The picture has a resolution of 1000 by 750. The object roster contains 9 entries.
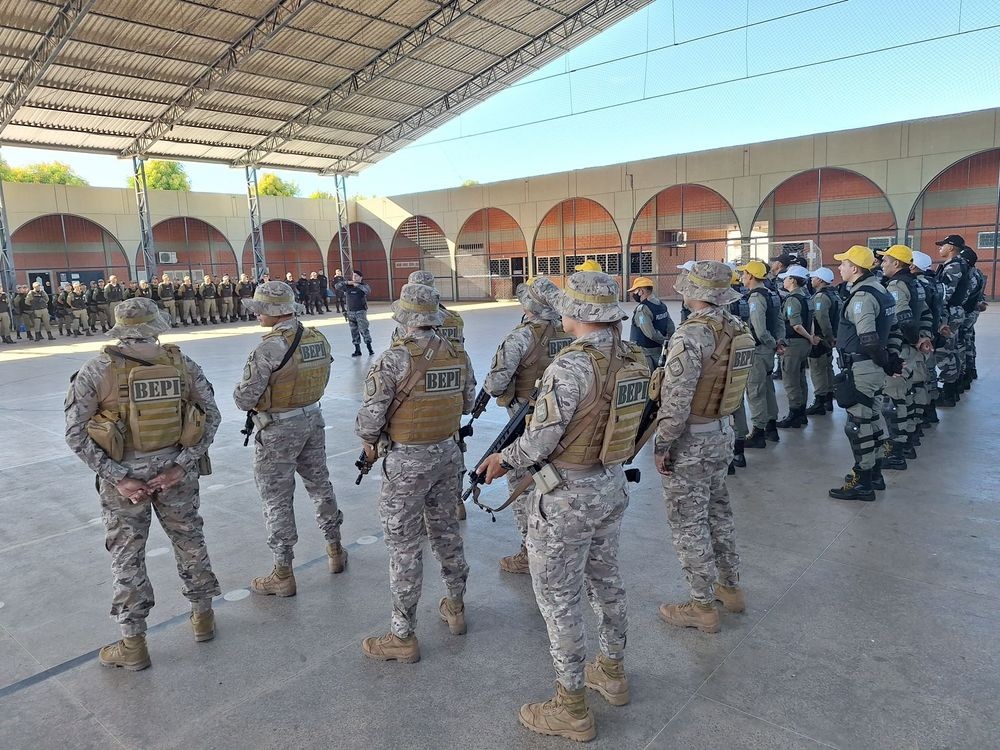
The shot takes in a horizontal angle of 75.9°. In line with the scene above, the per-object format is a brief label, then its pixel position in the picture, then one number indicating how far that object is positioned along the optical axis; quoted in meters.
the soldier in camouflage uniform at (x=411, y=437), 2.99
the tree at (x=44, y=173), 49.62
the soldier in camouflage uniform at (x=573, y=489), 2.44
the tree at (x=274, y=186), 58.84
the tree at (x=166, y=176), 54.84
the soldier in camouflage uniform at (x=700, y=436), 3.19
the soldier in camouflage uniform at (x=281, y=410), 3.63
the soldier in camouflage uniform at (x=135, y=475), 2.94
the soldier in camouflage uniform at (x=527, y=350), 4.09
